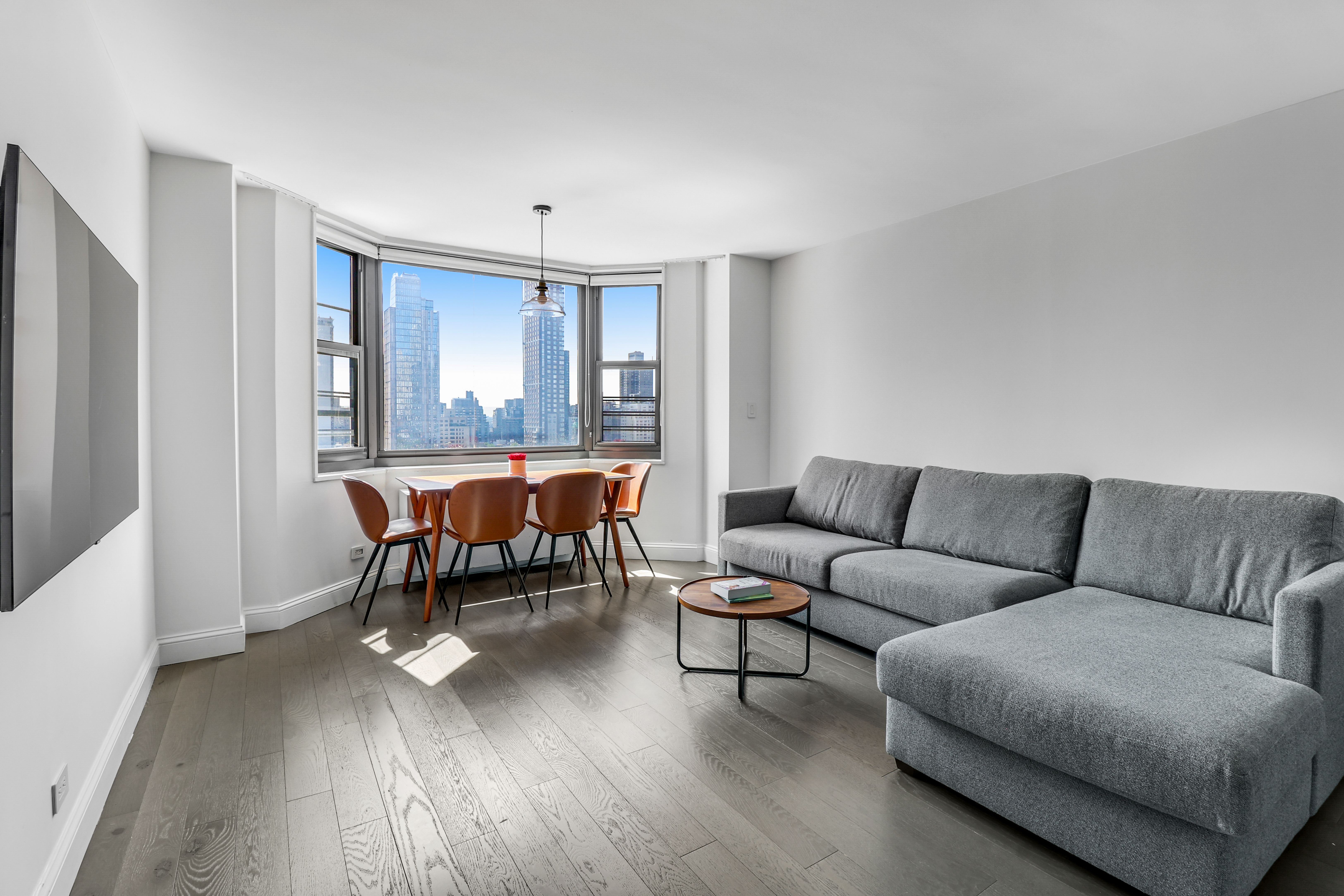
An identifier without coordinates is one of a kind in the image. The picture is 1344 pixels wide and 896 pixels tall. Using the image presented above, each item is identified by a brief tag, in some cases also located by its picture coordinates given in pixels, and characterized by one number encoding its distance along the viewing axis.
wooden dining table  3.99
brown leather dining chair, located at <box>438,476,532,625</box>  3.88
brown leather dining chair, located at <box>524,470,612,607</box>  4.24
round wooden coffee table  2.75
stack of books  2.85
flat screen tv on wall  1.30
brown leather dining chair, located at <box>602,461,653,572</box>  5.07
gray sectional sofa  1.57
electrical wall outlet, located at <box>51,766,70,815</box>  1.68
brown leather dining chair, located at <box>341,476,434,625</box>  3.88
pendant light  4.17
